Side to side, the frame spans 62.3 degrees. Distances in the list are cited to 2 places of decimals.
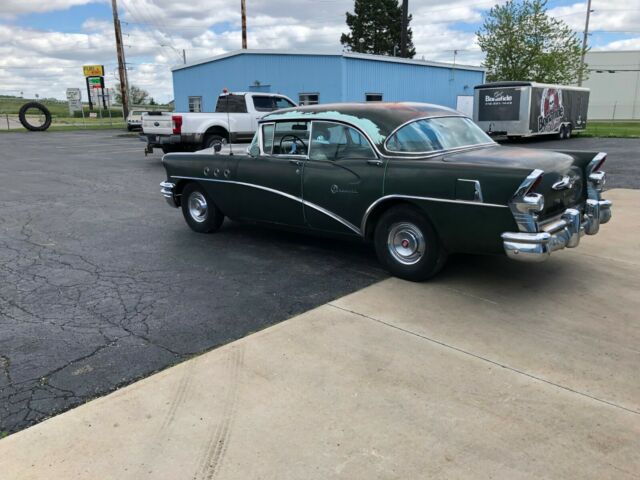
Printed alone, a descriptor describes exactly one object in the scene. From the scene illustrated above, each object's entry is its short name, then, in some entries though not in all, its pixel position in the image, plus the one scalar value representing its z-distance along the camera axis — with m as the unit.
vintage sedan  4.30
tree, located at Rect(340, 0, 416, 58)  52.91
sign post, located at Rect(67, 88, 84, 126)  44.97
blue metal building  22.81
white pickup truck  13.99
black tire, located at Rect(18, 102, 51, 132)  33.66
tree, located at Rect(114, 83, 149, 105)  87.24
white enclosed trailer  23.78
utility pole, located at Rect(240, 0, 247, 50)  29.71
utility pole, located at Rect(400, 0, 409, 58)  20.62
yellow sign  52.28
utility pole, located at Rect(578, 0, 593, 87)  43.09
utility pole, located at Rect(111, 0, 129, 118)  33.59
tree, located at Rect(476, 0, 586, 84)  34.09
